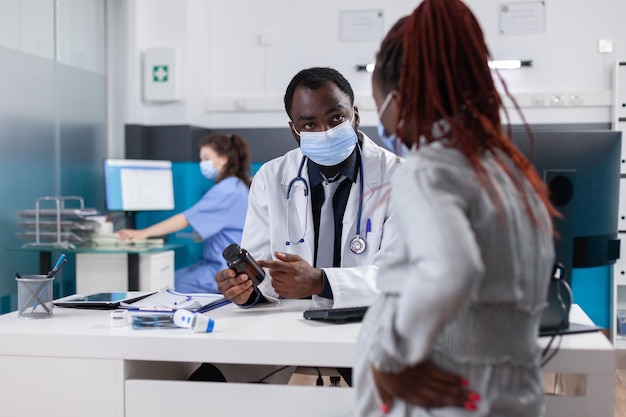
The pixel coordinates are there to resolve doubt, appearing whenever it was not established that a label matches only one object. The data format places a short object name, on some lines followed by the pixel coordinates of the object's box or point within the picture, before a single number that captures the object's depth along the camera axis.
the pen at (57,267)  1.75
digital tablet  1.83
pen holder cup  1.72
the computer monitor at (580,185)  1.63
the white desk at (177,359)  1.40
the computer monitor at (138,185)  4.49
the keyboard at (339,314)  1.58
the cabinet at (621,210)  4.55
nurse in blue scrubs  3.94
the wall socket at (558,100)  4.76
